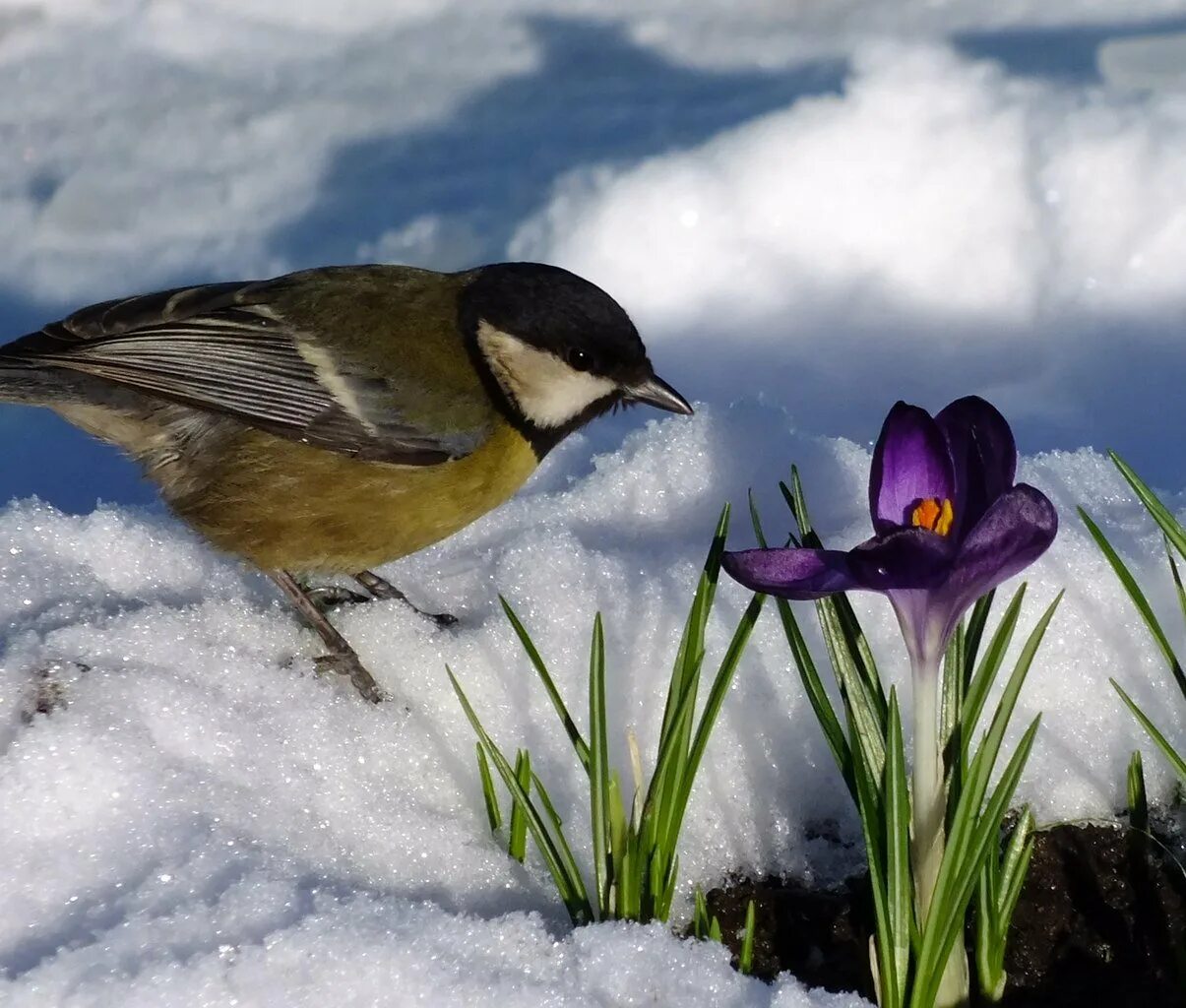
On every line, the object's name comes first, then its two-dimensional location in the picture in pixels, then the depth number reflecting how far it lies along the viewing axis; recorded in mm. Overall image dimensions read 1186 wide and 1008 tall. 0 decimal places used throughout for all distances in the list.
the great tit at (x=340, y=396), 2816
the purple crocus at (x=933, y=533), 2730
